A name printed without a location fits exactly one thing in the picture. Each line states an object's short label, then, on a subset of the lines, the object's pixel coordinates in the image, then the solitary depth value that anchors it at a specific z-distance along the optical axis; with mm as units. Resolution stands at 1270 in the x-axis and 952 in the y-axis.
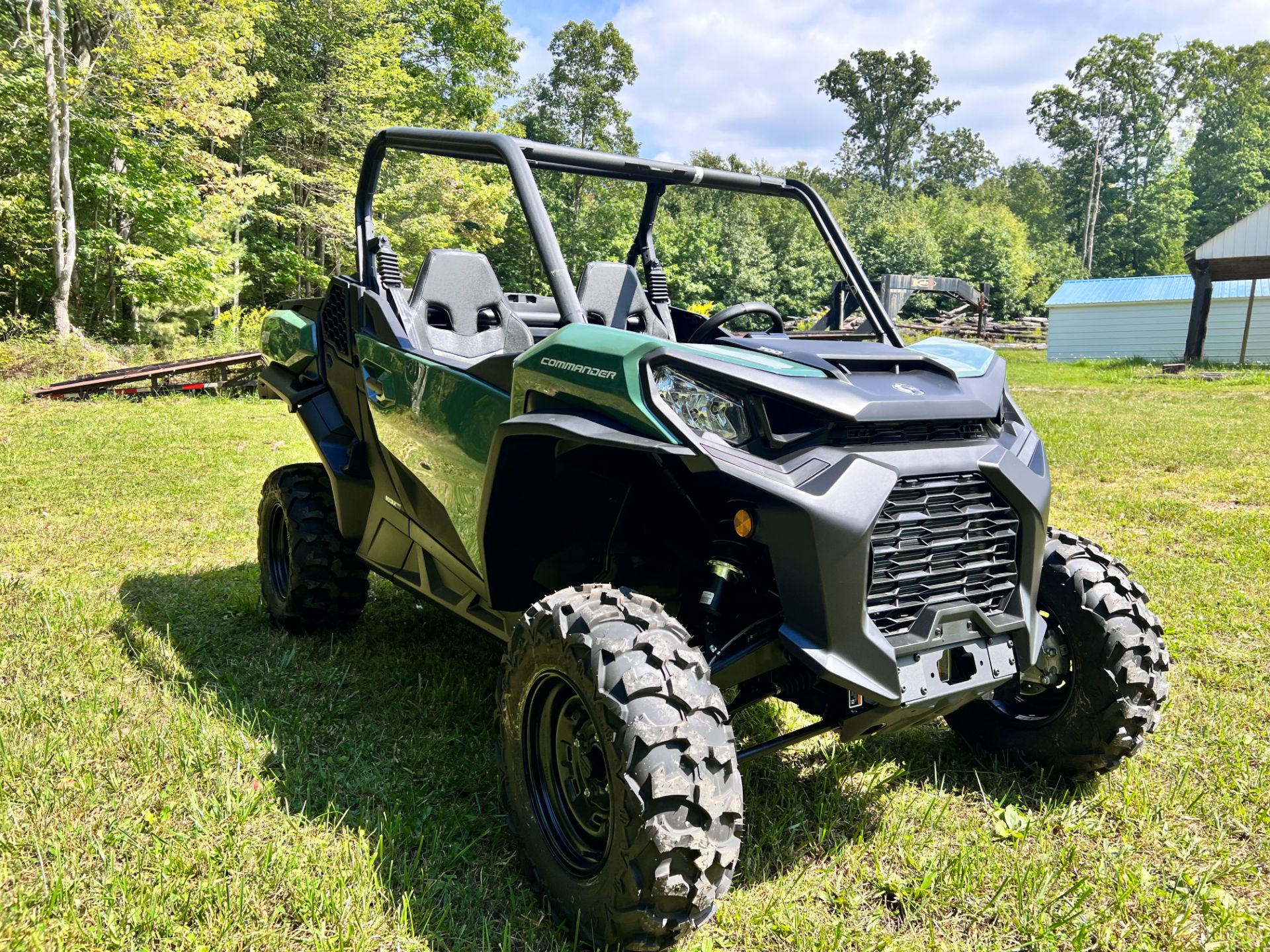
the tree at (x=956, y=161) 75625
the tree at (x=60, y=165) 14430
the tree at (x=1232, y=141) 55094
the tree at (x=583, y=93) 34156
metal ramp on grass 12773
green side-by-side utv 2039
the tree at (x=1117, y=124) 55938
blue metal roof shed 26000
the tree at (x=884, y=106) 69125
